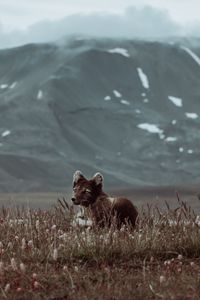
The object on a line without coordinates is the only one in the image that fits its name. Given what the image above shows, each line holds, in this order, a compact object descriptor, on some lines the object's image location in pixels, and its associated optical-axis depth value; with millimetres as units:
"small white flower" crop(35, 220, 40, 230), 24741
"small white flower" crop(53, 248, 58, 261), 19809
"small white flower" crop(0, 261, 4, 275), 17814
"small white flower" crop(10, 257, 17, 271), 18047
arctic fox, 27359
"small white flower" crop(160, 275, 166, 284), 17453
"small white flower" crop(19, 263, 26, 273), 17758
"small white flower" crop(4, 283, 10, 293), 16484
